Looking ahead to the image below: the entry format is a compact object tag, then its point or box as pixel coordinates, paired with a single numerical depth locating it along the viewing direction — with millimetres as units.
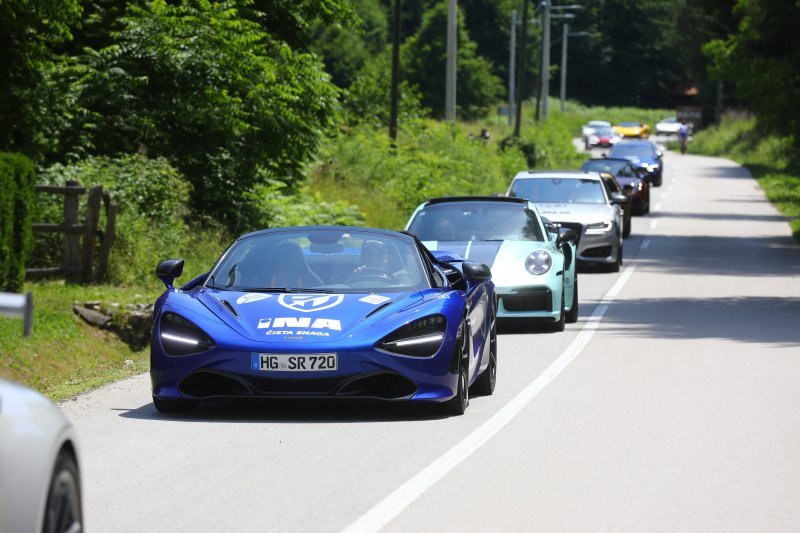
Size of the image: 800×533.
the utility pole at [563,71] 119275
